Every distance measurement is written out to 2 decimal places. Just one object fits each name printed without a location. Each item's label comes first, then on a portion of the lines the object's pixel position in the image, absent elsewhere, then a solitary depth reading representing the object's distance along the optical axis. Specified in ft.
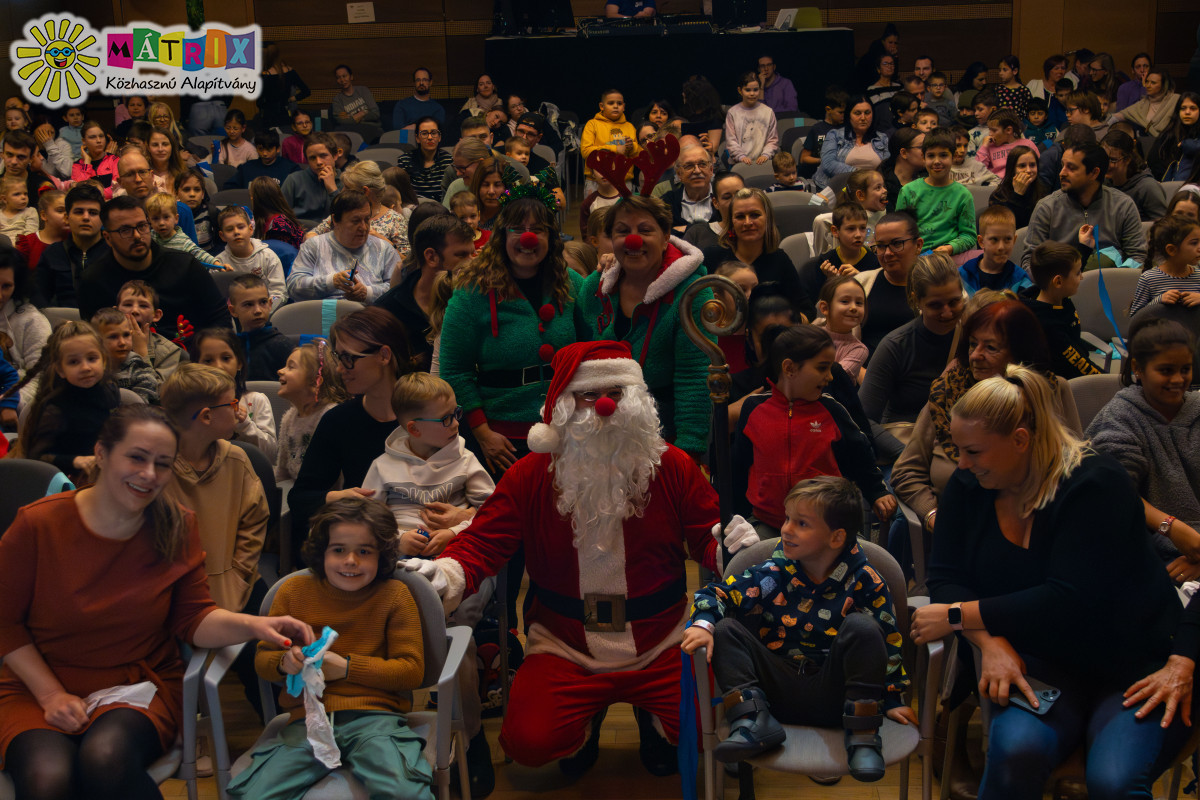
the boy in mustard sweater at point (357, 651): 7.66
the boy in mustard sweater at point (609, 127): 28.04
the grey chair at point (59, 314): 15.83
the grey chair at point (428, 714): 7.62
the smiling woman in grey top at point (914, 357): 11.55
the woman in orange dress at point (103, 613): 7.66
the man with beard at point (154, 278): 14.55
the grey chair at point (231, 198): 24.81
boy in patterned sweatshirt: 7.69
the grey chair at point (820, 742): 7.61
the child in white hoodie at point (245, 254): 17.34
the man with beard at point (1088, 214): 17.26
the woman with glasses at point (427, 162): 23.70
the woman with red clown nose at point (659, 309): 10.60
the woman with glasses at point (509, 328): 10.87
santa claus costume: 8.95
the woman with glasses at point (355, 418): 10.34
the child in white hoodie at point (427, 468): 9.76
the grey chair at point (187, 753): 7.70
